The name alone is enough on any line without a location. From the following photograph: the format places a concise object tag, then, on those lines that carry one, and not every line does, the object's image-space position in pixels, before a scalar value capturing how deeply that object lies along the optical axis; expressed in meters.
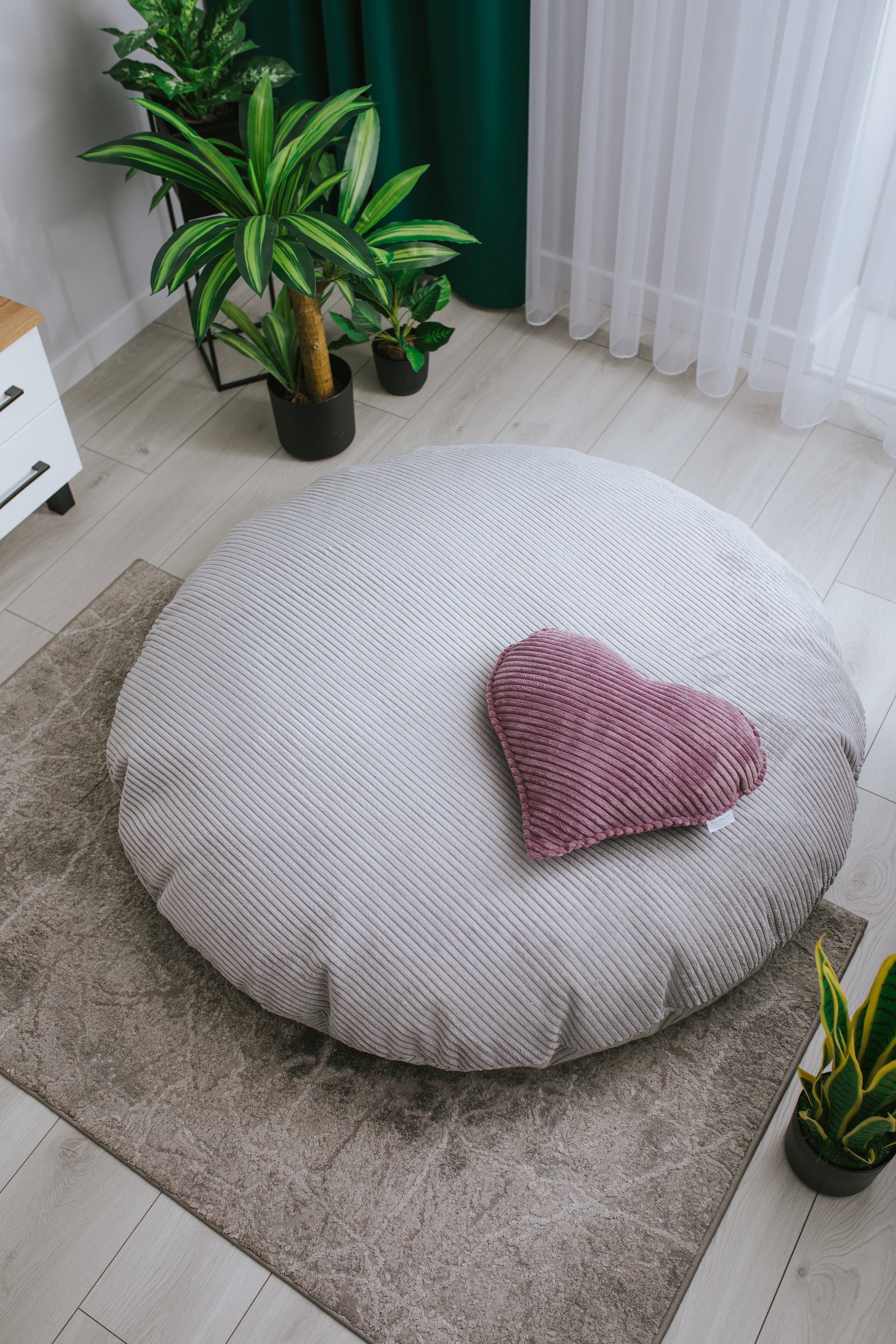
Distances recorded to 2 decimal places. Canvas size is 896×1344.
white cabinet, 1.96
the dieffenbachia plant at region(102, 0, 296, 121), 2.06
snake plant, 1.19
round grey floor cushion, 1.43
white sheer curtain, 2.00
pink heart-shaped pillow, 1.42
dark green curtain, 2.27
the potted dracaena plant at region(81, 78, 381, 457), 1.83
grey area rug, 1.40
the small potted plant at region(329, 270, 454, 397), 2.27
